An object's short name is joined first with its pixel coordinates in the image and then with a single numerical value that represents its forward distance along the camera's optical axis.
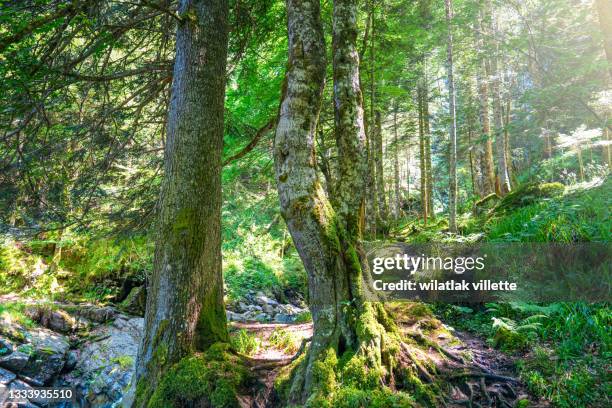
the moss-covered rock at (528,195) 8.71
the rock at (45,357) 6.52
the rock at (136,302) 9.73
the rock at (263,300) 12.72
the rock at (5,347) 6.65
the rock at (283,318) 9.75
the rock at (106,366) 6.40
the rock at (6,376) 6.16
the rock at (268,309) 11.43
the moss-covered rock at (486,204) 12.03
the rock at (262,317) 9.65
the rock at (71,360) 6.98
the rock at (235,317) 9.43
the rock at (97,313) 8.70
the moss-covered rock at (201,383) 3.30
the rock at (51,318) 8.02
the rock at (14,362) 6.44
